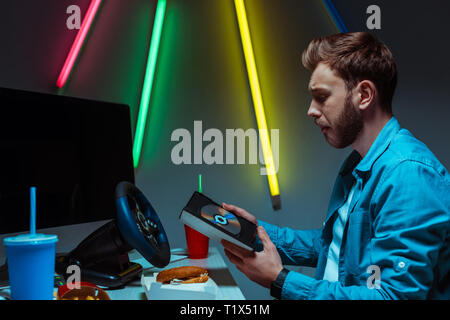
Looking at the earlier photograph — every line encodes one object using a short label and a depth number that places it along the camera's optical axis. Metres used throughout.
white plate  0.85
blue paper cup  0.73
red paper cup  1.42
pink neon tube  1.63
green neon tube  1.71
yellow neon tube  1.76
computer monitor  1.09
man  0.88
